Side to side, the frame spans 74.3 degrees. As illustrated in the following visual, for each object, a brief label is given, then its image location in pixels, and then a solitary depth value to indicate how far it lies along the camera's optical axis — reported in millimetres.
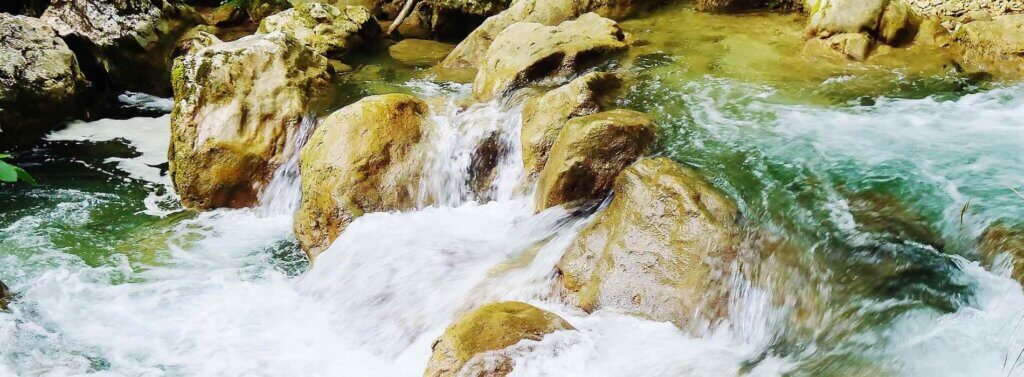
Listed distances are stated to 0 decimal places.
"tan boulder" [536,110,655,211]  4871
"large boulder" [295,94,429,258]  5621
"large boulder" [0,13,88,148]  7816
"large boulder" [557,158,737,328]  3896
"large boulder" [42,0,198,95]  9039
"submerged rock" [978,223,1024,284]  3363
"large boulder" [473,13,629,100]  6805
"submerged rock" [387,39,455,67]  9511
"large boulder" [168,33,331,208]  6371
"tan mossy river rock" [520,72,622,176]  5531
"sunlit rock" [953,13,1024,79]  6031
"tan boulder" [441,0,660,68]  8930
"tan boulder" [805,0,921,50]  6660
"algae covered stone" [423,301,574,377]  3277
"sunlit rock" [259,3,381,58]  9422
